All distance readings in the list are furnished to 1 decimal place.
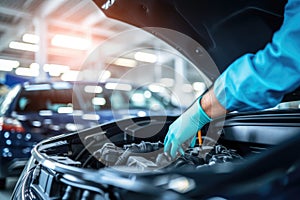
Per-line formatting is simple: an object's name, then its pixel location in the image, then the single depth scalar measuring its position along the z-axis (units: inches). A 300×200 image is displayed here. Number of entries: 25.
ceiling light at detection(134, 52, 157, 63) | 502.3
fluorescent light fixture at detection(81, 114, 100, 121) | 132.6
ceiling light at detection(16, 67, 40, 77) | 577.3
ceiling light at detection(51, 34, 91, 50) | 387.5
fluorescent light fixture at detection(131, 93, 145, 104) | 160.5
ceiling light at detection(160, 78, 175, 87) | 457.6
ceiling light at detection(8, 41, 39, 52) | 452.3
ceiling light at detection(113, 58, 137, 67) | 561.0
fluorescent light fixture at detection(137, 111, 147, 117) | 152.1
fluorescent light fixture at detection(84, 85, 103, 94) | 144.4
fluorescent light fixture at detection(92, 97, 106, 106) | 145.0
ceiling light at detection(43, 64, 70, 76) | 558.6
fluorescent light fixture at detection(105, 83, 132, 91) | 153.8
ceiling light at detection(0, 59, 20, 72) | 553.6
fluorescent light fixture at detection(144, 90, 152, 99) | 164.7
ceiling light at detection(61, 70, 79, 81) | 598.9
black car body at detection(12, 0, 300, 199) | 18.7
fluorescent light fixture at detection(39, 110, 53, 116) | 122.3
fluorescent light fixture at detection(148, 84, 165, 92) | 172.2
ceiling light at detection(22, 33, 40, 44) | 395.1
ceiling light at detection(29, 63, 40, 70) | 535.3
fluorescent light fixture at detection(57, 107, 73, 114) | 129.0
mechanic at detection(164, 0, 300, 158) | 28.0
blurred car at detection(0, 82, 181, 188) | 109.5
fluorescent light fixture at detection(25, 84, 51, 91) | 123.6
